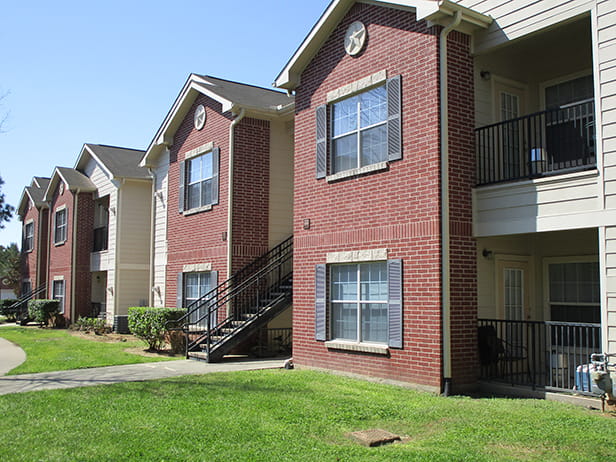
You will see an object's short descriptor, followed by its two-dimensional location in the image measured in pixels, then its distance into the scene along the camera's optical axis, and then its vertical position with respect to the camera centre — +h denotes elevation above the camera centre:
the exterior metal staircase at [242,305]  15.03 -0.83
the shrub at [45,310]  27.08 -1.65
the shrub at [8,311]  32.59 -2.03
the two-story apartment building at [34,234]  33.34 +2.15
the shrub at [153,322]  16.39 -1.33
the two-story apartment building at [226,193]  16.56 +2.26
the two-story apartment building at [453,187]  9.91 +1.45
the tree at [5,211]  47.47 +4.73
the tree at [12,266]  47.19 +0.60
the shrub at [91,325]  22.81 -2.03
